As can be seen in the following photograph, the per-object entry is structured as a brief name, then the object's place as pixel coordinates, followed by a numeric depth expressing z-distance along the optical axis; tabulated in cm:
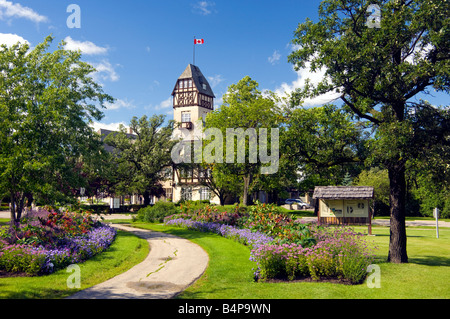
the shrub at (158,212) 3084
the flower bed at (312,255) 1057
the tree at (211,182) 4372
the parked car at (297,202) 6522
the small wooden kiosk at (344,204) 2717
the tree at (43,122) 1438
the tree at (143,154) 4709
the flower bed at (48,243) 1141
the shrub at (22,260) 1122
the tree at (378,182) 4575
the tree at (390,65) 1187
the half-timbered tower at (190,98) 6606
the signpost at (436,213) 2391
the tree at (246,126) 3425
